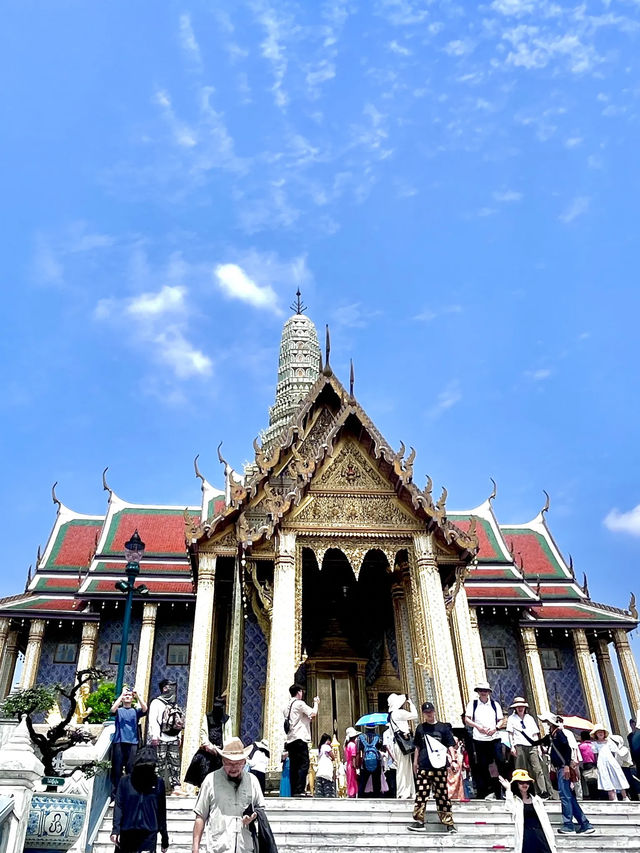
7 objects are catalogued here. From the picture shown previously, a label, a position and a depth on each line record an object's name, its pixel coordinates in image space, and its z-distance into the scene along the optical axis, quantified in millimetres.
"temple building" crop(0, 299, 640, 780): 11445
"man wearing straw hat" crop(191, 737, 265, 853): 3439
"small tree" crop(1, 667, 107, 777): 7141
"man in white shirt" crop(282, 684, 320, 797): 7781
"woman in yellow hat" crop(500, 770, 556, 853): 4324
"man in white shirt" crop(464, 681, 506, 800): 7383
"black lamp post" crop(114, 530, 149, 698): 9281
